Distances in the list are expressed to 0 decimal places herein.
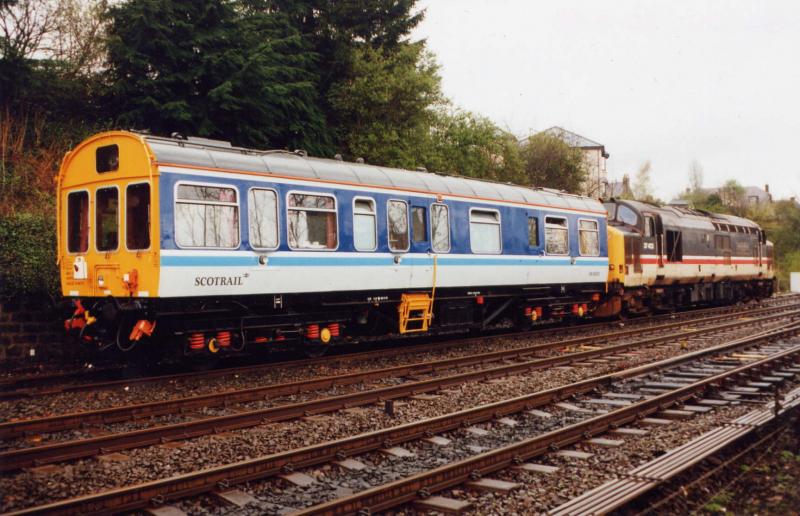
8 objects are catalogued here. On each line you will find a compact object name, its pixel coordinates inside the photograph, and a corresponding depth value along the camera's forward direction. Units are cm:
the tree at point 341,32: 2589
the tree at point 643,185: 6500
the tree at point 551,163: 4022
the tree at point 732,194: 7004
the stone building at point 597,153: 6819
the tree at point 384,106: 2550
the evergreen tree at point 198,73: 1952
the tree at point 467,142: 3027
